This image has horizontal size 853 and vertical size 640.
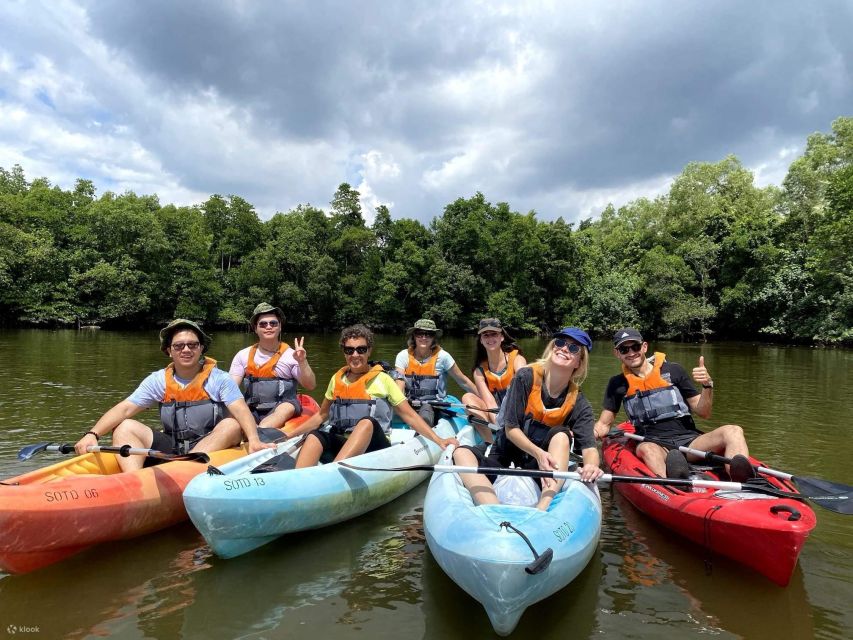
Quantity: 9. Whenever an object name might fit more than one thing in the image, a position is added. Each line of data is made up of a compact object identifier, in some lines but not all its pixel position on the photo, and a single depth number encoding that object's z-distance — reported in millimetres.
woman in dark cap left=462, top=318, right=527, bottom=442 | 6066
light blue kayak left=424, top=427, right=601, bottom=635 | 2521
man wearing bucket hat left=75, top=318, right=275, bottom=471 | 4336
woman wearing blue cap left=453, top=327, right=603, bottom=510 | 3746
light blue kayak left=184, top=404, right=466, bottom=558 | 3377
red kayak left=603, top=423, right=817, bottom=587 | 3143
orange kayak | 3145
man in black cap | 4824
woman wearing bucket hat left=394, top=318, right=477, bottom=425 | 6906
